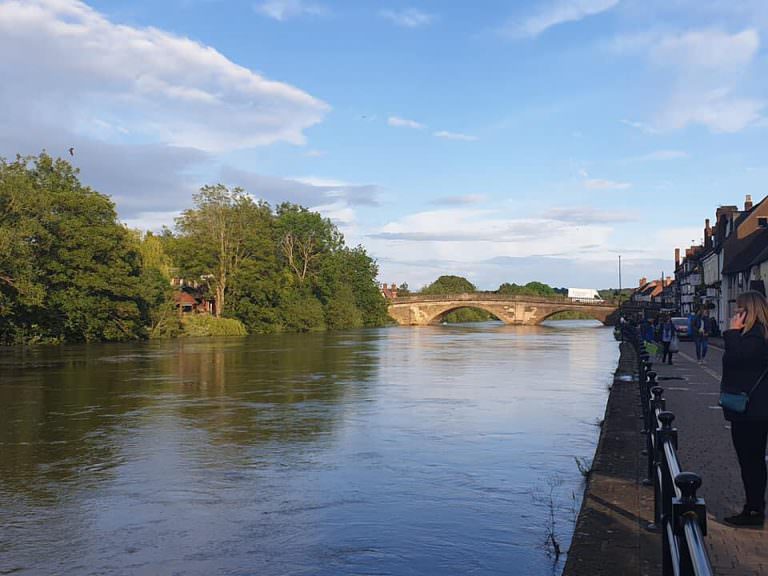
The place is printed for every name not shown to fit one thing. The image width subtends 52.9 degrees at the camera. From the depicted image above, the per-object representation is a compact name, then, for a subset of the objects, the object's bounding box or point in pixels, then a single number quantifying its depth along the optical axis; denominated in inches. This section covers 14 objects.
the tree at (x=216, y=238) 2800.2
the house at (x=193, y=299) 3034.0
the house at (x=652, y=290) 4877.2
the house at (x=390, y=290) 6468.5
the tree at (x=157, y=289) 2249.0
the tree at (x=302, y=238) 3467.0
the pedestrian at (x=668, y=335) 987.3
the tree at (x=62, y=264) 1776.6
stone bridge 3993.6
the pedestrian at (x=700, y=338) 1055.6
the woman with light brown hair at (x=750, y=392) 246.5
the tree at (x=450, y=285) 7372.1
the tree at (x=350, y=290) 3560.5
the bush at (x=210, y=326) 2514.8
